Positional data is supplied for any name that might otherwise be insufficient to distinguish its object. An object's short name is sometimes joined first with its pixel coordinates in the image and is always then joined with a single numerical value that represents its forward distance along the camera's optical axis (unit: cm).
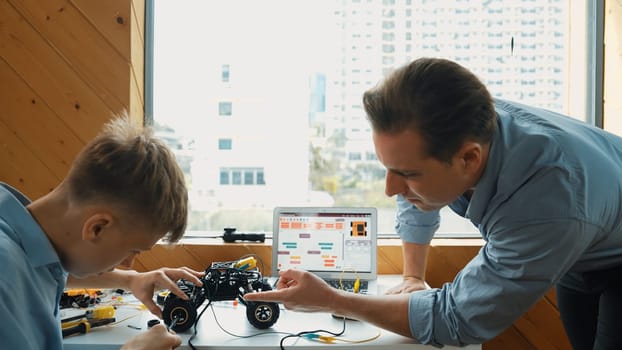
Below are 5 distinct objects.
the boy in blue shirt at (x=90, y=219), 92
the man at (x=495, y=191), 105
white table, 129
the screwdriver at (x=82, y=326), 136
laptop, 189
